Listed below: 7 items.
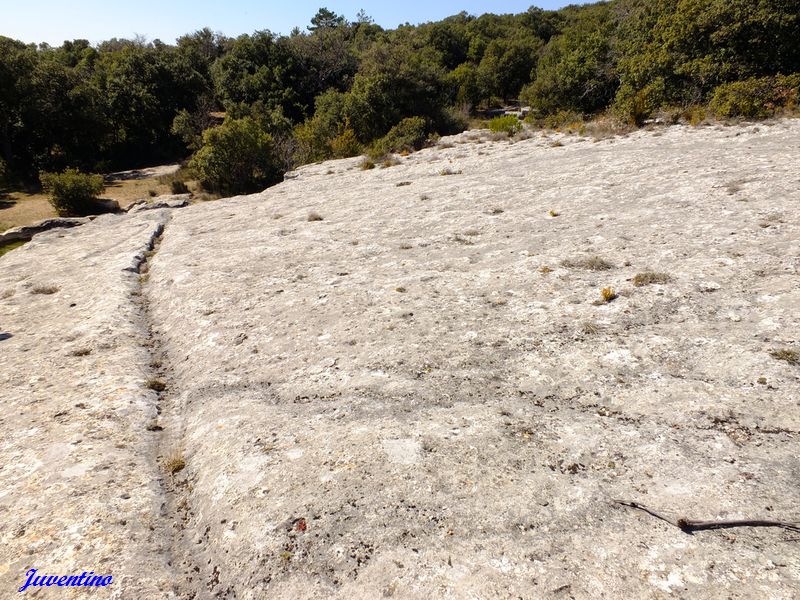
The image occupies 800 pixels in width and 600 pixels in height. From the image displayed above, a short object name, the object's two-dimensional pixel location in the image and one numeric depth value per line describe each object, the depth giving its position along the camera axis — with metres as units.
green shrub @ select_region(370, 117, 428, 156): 27.09
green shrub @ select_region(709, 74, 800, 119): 19.38
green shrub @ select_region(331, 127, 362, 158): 30.91
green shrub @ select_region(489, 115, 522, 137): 25.92
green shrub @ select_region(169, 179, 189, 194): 36.22
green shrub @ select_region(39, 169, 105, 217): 31.11
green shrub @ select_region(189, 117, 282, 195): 32.53
